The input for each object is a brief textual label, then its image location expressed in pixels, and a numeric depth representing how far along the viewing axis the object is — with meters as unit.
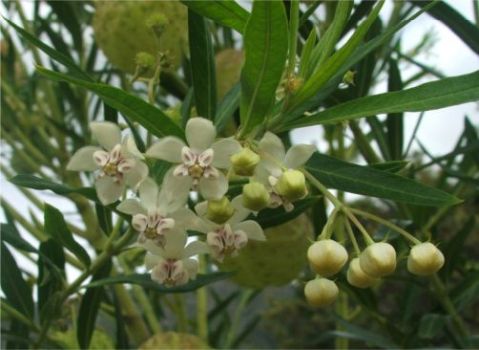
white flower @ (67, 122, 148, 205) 0.17
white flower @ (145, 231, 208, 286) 0.19
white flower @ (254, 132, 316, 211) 0.17
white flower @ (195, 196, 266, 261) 0.18
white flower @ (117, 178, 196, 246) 0.17
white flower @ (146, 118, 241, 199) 0.17
